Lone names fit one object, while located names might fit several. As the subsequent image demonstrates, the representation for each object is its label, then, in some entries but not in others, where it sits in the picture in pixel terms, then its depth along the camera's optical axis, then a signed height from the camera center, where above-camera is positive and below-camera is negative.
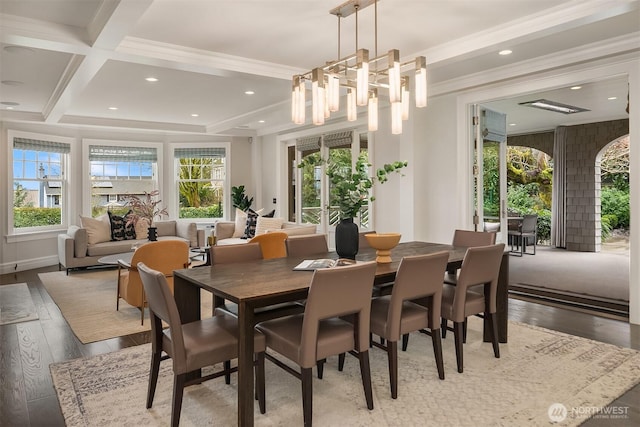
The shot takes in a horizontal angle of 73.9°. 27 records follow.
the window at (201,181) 8.93 +0.60
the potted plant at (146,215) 5.38 -0.08
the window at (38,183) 7.04 +0.46
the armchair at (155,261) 3.93 -0.49
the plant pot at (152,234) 5.65 -0.33
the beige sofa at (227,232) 6.90 -0.41
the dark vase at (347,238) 3.09 -0.22
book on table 2.72 -0.37
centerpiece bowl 2.93 -0.25
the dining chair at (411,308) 2.53 -0.65
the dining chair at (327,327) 2.14 -0.67
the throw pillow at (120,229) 7.05 -0.33
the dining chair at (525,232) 8.37 -0.49
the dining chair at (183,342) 2.11 -0.70
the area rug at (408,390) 2.30 -1.12
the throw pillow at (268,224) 6.93 -0.26
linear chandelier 2.84 +0.87
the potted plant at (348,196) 2.93 +0.09
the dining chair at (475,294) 2.90 -0.64
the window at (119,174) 8.10 +0.69
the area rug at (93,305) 3.84 -1.05
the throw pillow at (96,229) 6.71 -0.32
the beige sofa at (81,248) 6.41 -0.61
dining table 2.06 -0.42
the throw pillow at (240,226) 7.53 -0.31
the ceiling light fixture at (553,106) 6.85 +1.71
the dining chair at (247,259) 2.82 -0.37
